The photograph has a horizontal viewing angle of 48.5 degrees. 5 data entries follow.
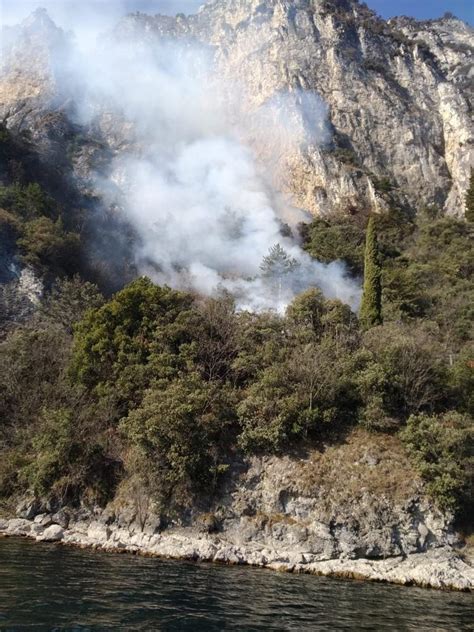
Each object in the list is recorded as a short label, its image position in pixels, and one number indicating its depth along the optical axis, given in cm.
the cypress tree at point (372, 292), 4247
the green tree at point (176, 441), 2606
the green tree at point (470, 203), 6681
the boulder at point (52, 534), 2373
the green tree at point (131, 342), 3125
